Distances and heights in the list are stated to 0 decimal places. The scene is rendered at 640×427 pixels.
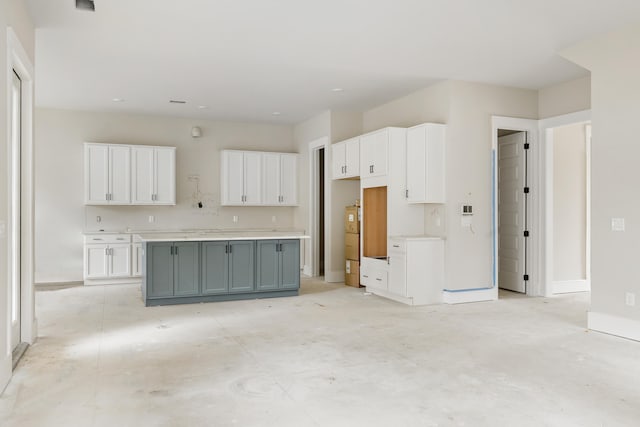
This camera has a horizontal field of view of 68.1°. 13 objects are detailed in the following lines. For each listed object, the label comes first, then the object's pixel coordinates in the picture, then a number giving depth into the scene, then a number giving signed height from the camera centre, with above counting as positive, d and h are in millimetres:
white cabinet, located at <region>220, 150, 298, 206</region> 8867 +677
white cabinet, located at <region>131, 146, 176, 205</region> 8156 +675
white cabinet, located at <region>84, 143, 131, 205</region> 7855 +674
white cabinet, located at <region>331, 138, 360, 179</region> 7168 +868
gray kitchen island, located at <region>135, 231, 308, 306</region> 5965 -717
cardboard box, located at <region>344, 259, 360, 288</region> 7434 -953
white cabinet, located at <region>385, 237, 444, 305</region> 6008 -731
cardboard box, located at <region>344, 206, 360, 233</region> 7387 -90
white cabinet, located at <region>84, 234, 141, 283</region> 7684 -704
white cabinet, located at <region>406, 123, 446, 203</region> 6160 +657
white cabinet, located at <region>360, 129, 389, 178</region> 6413 +845
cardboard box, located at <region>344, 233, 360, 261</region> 7418 -518
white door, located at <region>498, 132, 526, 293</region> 6930 +1
